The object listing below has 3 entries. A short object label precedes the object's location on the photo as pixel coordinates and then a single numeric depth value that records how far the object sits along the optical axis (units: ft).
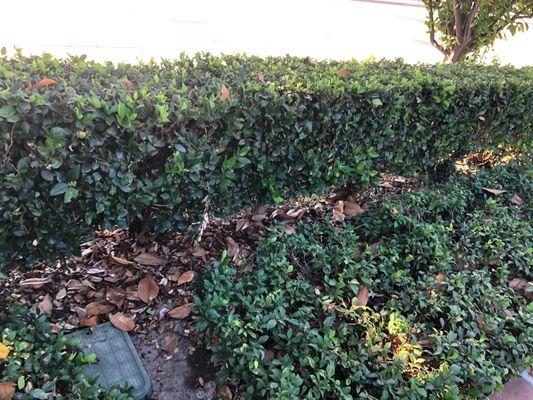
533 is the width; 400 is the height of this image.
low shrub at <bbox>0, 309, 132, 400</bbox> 5.51
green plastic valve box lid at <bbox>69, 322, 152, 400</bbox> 6.73
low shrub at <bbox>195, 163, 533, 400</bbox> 6.79
